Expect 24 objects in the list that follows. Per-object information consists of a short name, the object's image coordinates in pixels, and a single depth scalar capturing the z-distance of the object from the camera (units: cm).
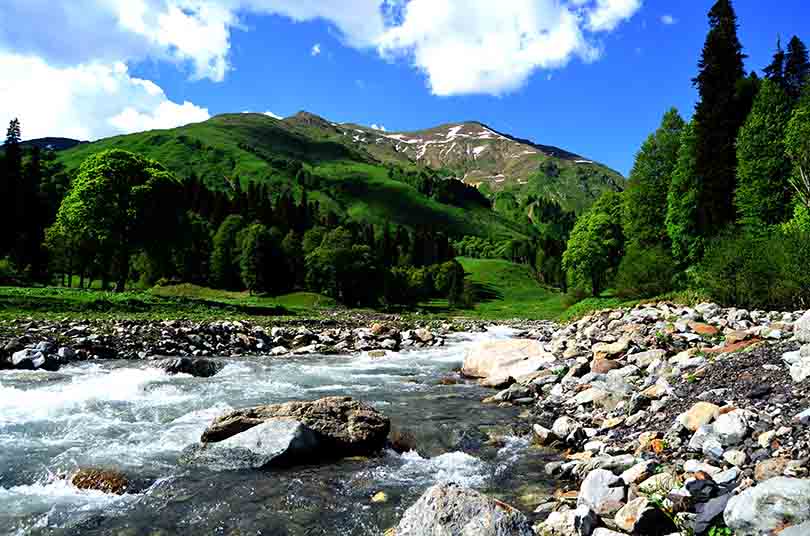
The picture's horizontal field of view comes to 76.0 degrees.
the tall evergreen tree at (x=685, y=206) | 4550
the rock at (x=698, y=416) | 995
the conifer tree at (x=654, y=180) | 5462
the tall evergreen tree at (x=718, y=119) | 4459
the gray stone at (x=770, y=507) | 601
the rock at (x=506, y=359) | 2091
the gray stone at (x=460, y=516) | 622
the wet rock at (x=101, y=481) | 931
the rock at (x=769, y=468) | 740
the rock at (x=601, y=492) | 751
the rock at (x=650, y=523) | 673
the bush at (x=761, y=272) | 2411
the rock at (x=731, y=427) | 883
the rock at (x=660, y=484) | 776
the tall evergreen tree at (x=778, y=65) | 6206
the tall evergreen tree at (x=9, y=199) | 7214
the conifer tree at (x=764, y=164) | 3972
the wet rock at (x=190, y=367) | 2036
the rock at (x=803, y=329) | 1248
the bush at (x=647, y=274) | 4653
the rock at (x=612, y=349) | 1828
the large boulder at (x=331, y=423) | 1149
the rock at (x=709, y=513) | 661
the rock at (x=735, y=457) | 810
